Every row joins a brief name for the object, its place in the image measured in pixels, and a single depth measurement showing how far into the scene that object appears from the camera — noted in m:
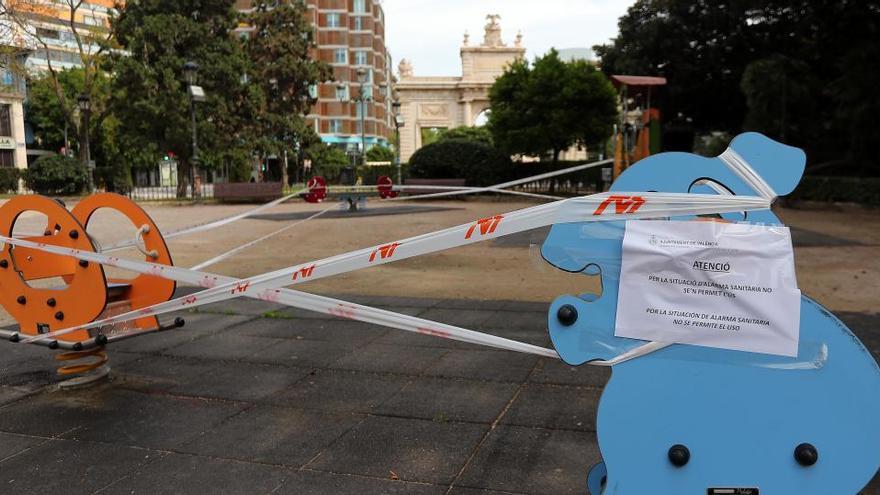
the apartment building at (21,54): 25.44
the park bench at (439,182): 30.36
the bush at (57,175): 37.79
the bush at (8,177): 42.09
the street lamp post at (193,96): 28.80
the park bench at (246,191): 30.97
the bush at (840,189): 20.98
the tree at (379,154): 80.91
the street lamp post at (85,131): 32.50
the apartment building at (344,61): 87.25
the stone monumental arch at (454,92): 78.56
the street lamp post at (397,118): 38.62
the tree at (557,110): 33.28
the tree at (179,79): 33.09
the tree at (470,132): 79.38
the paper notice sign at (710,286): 2.11
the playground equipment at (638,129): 17.73
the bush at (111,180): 43.86
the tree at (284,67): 42.50
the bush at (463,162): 32.19
